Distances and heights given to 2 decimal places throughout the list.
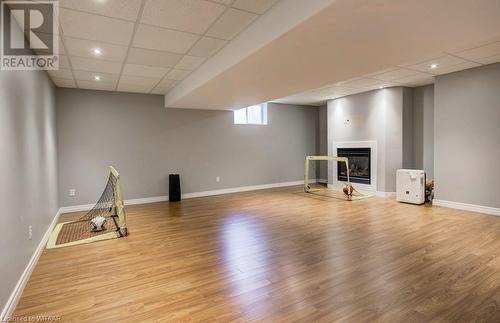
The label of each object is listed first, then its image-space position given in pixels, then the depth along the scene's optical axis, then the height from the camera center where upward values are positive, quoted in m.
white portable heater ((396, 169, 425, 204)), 5.75 -0.74
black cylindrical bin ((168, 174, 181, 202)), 6.57 -0.79
